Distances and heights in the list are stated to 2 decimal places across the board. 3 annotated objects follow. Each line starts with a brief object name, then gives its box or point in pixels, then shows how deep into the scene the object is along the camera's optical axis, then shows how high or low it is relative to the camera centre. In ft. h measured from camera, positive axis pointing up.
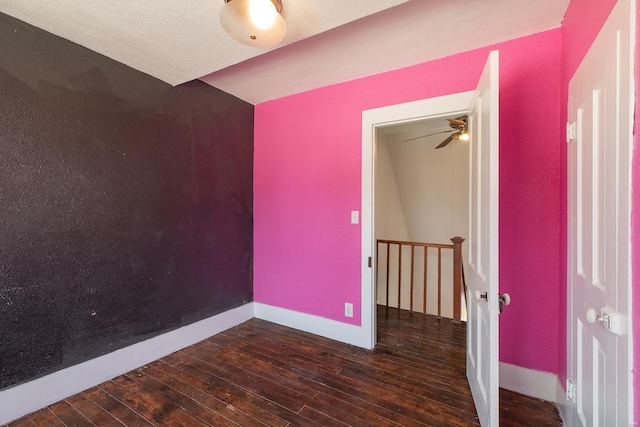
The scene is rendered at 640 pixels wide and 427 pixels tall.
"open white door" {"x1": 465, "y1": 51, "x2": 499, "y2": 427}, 4.35 -0.58
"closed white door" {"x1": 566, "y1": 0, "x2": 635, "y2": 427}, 2.86 -0.13
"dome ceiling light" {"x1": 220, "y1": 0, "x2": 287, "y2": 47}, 4.24 +3.12
